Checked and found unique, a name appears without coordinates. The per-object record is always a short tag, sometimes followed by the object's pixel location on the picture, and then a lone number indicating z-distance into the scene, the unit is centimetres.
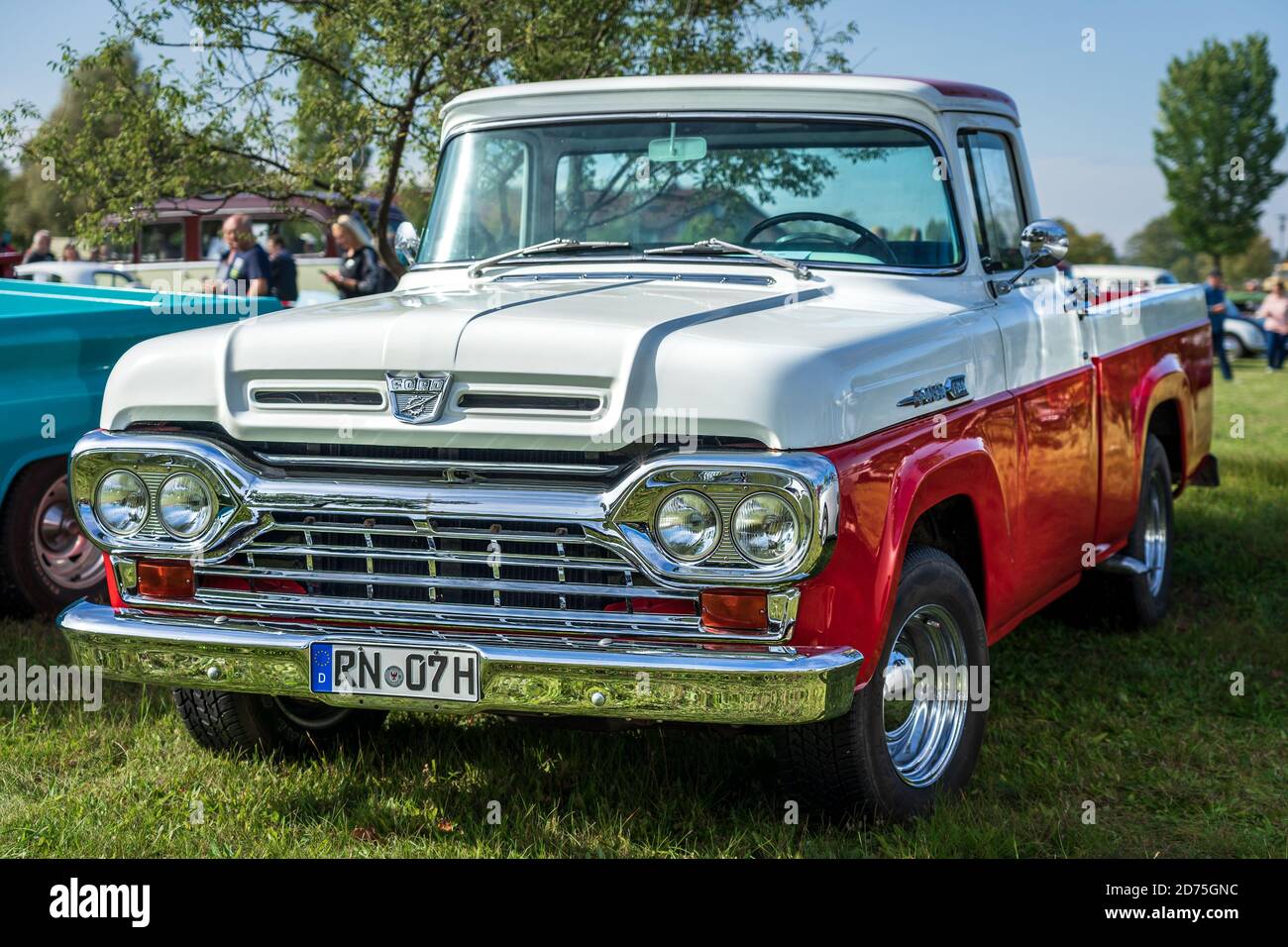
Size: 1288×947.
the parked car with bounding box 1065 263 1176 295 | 2733
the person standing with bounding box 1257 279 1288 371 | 2366
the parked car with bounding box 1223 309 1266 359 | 2753
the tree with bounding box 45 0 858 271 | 1025
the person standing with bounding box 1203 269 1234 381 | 2238
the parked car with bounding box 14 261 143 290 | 1718
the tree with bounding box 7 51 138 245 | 1078
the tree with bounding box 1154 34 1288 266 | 5744
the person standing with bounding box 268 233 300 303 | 1261
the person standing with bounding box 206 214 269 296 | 1162
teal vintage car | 578
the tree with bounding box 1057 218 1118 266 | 9639
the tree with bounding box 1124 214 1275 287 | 6719
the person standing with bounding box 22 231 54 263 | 1759
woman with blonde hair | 1125
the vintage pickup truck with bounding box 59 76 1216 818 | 327
